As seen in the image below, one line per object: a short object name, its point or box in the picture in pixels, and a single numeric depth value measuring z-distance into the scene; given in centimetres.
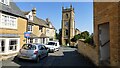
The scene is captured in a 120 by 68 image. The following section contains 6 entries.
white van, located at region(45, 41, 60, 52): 1174
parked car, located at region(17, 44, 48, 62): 687
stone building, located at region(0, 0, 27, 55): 755
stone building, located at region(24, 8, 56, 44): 1295
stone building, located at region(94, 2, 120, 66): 371
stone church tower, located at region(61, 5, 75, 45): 3037
